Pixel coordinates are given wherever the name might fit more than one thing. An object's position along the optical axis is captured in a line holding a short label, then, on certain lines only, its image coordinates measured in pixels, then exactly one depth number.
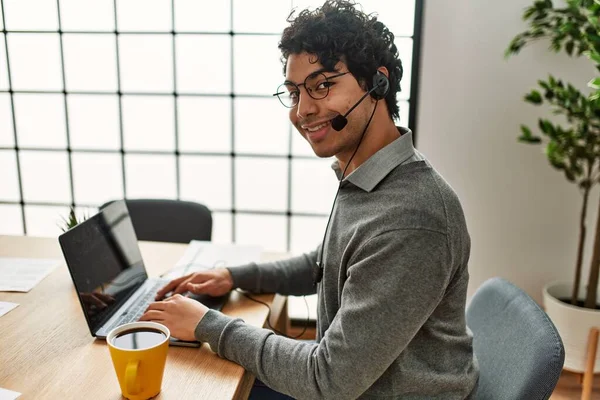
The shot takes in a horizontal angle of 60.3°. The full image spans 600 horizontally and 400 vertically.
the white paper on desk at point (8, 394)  0.93
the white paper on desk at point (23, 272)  1.41
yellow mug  0.89
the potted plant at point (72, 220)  1.50
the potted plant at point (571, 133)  2.04
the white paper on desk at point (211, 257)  1.55
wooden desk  0.97
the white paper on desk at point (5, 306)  1.27
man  0.94
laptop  1.15
